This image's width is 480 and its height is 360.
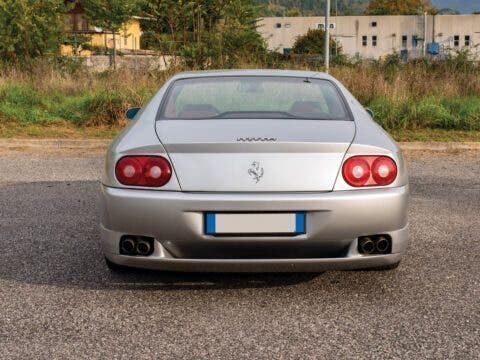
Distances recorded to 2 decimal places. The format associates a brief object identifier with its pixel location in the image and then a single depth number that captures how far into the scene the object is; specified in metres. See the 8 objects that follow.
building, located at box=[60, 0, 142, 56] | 61.88
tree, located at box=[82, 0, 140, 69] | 40.88
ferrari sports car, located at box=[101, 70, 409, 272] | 3.87
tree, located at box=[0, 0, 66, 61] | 23.23
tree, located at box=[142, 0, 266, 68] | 17.34
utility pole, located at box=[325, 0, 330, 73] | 22.20
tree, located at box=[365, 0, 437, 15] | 120.04
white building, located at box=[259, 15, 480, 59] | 96.69
